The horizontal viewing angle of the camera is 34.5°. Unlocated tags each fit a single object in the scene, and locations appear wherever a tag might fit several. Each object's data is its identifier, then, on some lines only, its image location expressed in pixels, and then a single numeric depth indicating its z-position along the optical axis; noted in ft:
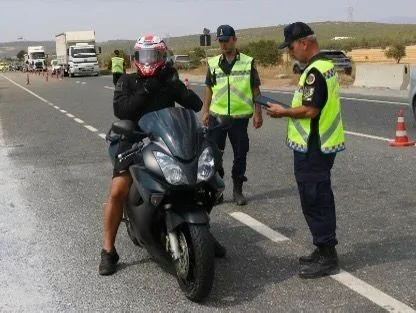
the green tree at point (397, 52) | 161.79
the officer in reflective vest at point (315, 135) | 15.23
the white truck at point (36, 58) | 279.08
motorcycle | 14.16
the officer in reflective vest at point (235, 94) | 23.26
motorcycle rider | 15.97
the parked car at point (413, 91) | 43.75
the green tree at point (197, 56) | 214.69
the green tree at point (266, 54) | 172.24
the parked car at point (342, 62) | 114.52
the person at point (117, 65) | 84.69
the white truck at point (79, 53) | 187.73
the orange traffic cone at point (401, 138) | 35.59
